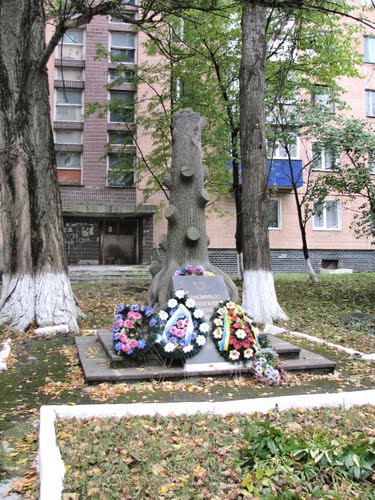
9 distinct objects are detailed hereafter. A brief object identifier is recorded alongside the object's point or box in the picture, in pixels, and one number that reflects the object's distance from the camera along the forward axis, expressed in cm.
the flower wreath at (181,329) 569
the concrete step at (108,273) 1847
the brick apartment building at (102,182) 2317
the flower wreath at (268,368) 547
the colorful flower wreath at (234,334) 577
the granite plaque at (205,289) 643
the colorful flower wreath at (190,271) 688
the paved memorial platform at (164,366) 550
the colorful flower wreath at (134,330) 569
